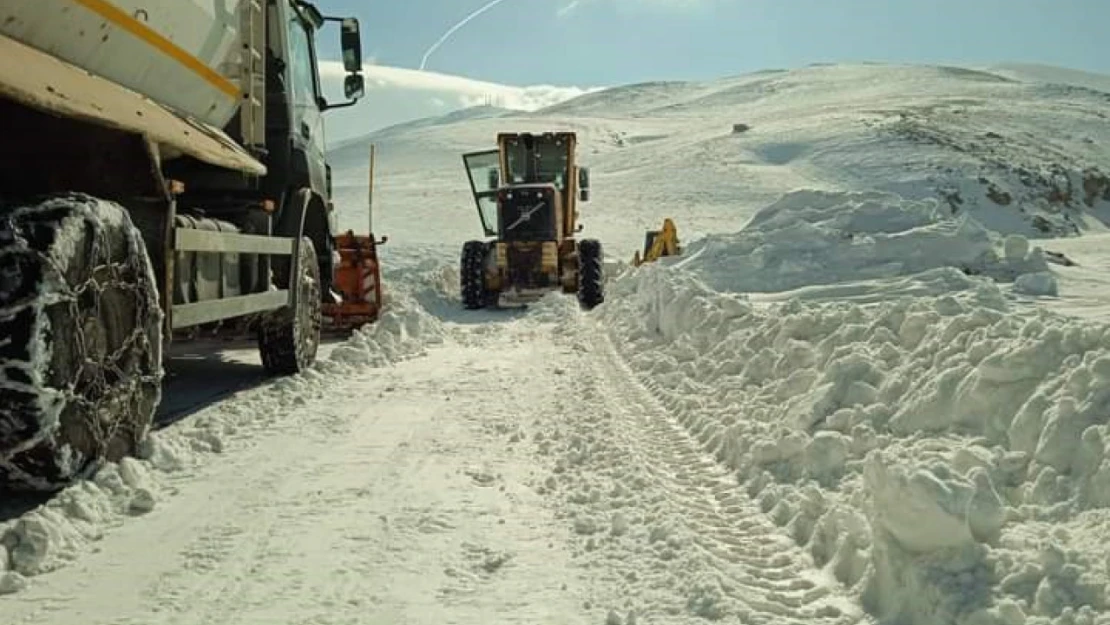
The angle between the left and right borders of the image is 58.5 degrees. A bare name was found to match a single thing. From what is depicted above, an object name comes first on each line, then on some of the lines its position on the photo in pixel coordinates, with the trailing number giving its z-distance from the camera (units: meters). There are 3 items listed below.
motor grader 16.25
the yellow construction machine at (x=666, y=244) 17.84
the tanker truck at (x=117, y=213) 3.95
